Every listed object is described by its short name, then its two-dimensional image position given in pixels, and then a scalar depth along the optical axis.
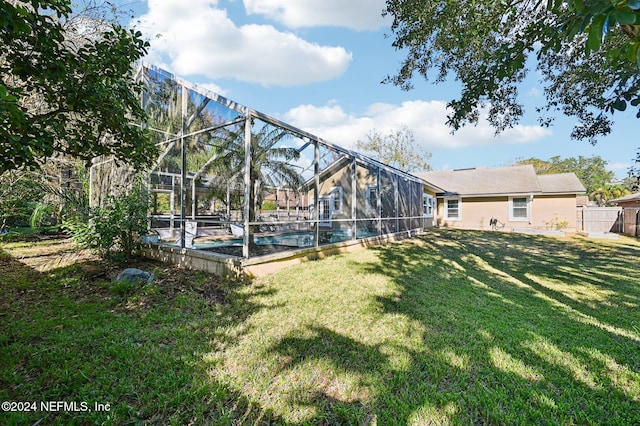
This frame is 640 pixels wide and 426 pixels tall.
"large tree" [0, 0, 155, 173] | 2.77
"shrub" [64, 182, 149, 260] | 6.09
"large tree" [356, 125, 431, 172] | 27.45
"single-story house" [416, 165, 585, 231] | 15.55
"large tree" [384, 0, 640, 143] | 3.14
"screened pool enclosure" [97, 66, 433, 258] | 5.96
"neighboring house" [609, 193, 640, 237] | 14.06
